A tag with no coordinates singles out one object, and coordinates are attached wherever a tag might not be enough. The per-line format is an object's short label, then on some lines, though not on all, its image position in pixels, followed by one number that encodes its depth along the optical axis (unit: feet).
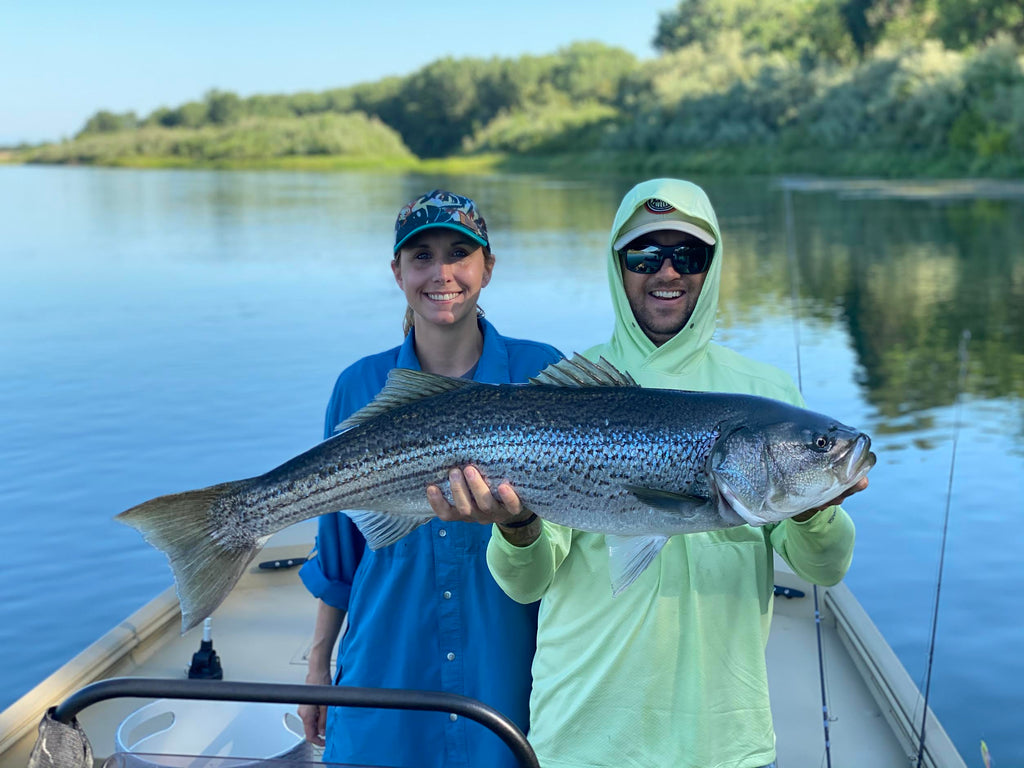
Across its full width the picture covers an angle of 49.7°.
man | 8.74
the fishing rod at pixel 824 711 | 12.28
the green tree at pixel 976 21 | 178.30
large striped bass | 8.58
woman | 10.18
